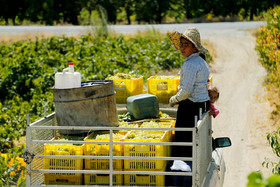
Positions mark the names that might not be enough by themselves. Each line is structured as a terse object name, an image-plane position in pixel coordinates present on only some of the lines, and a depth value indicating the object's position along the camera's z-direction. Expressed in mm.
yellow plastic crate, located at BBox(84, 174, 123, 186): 8617
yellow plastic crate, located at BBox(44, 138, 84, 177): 8695
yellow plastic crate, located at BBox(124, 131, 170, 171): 8453
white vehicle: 7812
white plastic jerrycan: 9492
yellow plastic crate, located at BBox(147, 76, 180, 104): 12375
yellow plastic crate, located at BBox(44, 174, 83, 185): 8805
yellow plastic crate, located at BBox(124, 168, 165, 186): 8555
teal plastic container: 10906
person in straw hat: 9602
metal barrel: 9453
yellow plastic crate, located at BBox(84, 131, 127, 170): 8680
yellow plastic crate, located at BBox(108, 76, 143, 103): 12625
